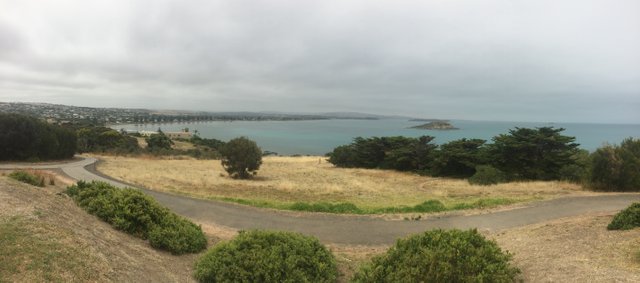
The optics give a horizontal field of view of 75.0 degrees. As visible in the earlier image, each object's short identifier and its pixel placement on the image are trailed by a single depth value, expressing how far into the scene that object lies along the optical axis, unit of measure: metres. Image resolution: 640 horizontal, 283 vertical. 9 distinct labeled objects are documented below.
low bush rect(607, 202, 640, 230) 8.17
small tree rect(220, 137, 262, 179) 33.84
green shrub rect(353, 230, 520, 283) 5.65
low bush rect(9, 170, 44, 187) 10.45
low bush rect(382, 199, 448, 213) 14.05
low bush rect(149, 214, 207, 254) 8.03
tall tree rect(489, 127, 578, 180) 30.11
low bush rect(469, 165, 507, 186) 28.14
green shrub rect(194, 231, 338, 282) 6.29
